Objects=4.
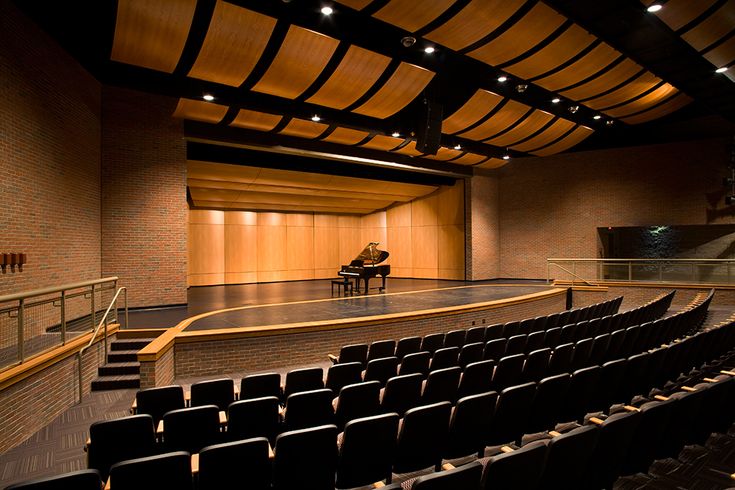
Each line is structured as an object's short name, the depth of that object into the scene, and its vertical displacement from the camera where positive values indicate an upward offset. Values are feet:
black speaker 33.63 +10.06
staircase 19.13 -5.25
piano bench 39.47 -3.01
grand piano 39.63 -1.27
